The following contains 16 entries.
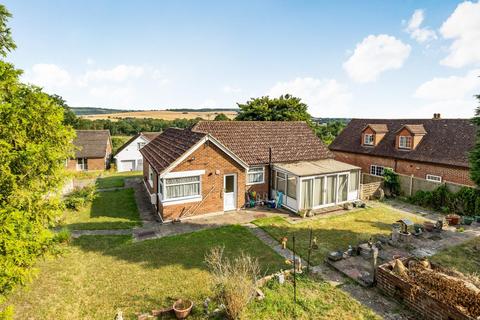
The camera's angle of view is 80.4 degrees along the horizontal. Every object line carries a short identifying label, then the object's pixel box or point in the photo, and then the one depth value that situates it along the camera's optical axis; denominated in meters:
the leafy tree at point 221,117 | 64.22
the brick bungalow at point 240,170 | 17.81
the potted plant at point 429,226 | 15.86
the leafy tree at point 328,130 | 52.62
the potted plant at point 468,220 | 17.23
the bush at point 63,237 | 13.93
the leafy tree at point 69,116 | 61.84
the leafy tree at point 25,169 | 7.26
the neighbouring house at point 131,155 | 43.09
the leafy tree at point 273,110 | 42.81
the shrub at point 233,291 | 8.45
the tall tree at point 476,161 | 13.28
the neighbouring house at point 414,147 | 21.98
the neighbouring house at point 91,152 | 41.56
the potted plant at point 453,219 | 17.16
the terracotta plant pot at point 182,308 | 8.72
